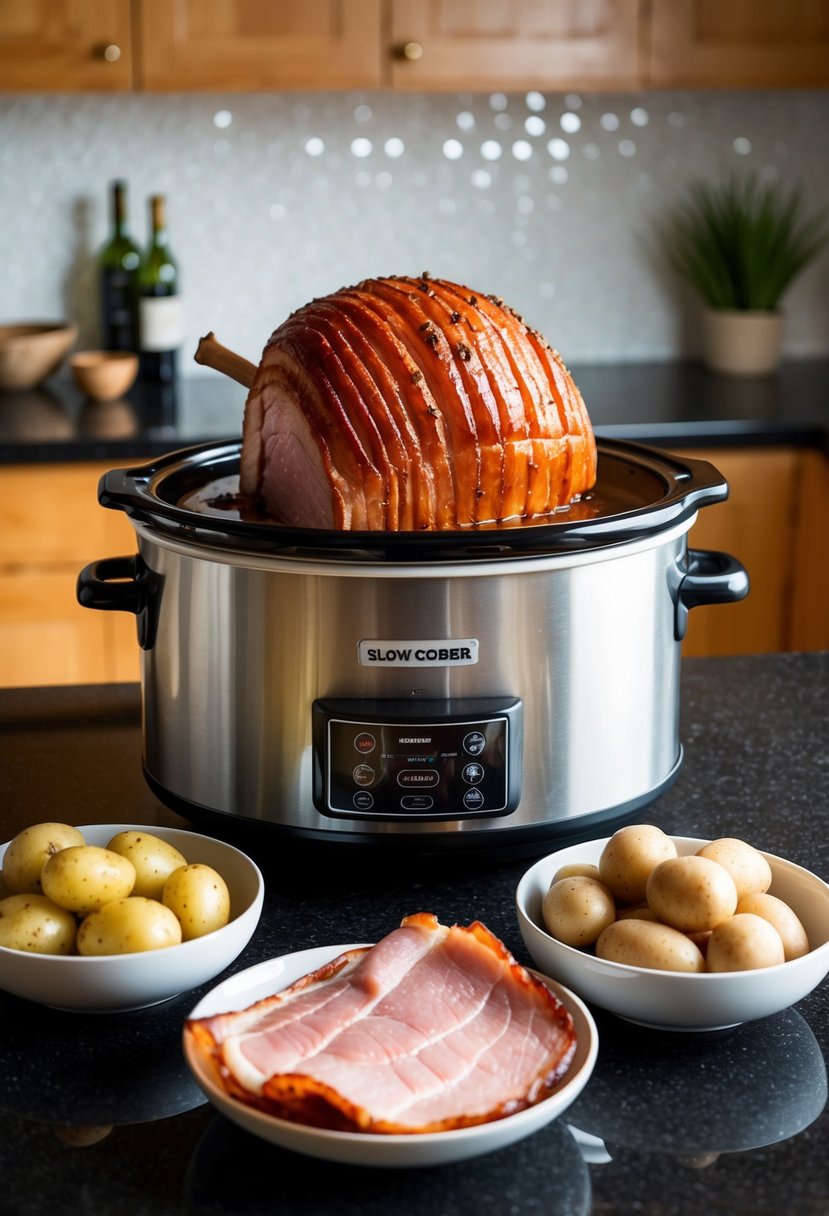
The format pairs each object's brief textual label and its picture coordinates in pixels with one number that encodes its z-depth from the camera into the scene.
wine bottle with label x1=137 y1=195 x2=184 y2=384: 2.78
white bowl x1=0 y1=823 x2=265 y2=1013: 0.79
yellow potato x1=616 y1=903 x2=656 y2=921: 0.84
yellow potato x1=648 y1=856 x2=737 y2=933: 0.80
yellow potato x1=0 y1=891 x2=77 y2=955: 0.81
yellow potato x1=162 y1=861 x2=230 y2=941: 0.83
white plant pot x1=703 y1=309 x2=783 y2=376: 2.99
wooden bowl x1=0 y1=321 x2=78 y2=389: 2.73
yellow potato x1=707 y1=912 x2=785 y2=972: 0.78
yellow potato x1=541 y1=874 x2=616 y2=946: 0.84
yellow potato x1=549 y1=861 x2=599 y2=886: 0.90
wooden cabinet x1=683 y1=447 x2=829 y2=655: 2.55
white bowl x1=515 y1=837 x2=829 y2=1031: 0.78
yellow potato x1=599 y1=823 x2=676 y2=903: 0.86
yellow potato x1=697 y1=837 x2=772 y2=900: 0.85
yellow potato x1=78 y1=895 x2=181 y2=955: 0.80
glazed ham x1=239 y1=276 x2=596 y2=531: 1.05
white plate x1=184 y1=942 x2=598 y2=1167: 0.67
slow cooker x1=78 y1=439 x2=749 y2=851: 0.94
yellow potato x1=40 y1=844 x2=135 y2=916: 0.82
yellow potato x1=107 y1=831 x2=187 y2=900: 0.86
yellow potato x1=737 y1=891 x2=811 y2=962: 0.82
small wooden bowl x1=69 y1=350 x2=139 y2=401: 2.68
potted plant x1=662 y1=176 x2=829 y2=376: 2.97
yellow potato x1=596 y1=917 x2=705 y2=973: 0.79
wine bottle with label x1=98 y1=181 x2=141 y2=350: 2.90
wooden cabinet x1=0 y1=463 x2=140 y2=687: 2.42
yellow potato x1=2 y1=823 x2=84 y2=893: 0.88
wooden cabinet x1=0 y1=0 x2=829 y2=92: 2.54
